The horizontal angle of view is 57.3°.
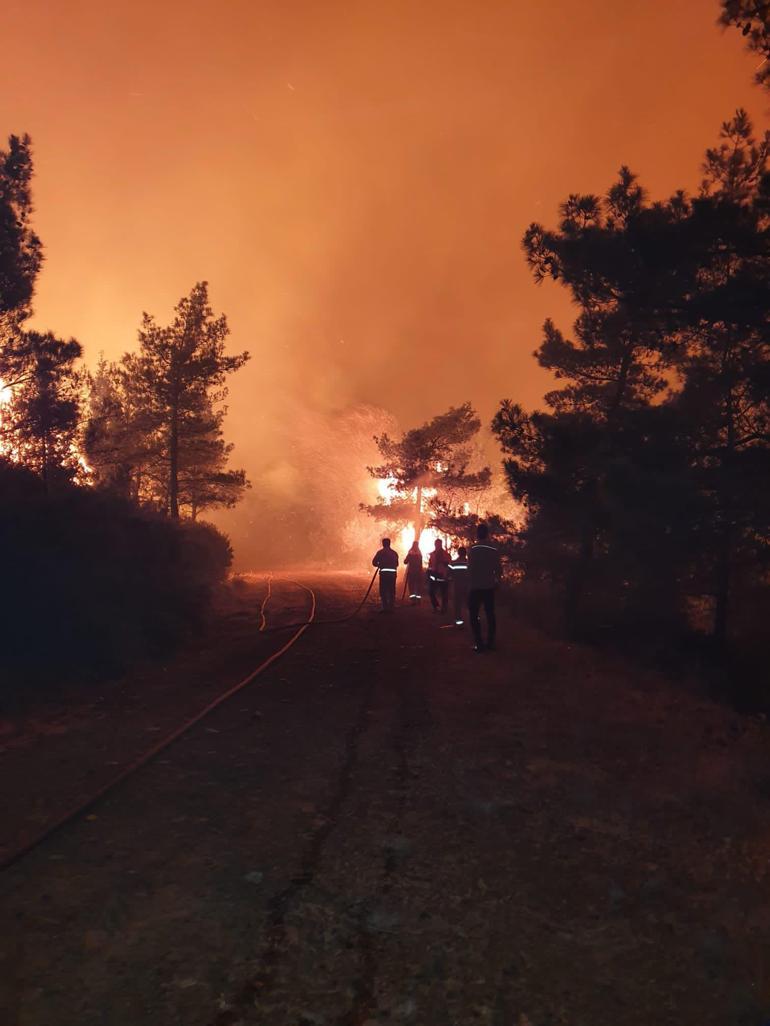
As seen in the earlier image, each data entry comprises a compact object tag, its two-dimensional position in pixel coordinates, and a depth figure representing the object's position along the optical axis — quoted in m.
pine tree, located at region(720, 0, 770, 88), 6.97
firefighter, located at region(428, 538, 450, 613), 18.58
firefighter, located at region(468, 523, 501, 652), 12.73
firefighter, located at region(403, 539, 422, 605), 20.97
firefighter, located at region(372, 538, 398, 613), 18.59
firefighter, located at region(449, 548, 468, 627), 16.06
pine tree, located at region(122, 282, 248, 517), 30.83
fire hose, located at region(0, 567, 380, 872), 4.77
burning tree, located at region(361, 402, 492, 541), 41.47
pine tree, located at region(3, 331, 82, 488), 17.08
